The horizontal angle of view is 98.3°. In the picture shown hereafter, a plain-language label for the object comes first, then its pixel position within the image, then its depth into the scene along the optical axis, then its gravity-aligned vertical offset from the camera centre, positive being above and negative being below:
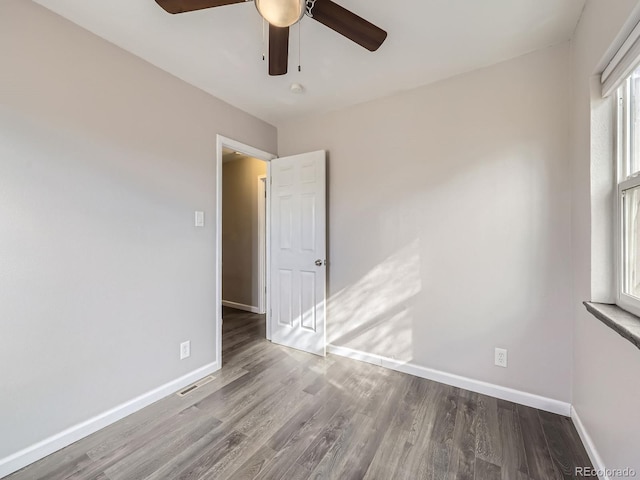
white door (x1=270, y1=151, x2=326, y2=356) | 2.75 -0.11
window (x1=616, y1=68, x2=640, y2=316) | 1.26 +0.23
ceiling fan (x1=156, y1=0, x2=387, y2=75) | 1.06 +0.99
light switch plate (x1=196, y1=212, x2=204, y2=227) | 2.31 +0.18
